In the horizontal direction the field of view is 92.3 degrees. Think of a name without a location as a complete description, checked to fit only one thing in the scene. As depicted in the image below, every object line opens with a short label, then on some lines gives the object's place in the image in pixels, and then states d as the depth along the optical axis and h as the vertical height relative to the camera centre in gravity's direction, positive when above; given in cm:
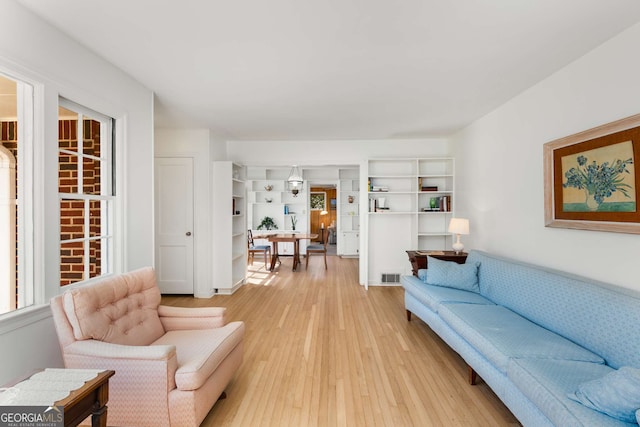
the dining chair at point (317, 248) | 681 -75
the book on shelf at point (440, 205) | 508 +16
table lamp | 413 -19
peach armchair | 169 -84
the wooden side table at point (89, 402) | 120 -78
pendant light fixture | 686 +79
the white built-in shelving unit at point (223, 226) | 489 -17
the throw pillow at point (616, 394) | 127 -78
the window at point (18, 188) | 192 +18
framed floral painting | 206 +26
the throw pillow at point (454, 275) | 329 -67
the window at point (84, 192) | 227 +19
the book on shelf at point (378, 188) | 526 +46
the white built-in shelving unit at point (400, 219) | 536 -8
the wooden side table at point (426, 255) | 404 -56
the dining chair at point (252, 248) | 702 -75
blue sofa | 138 -84
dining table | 662 -53
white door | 478 -1
